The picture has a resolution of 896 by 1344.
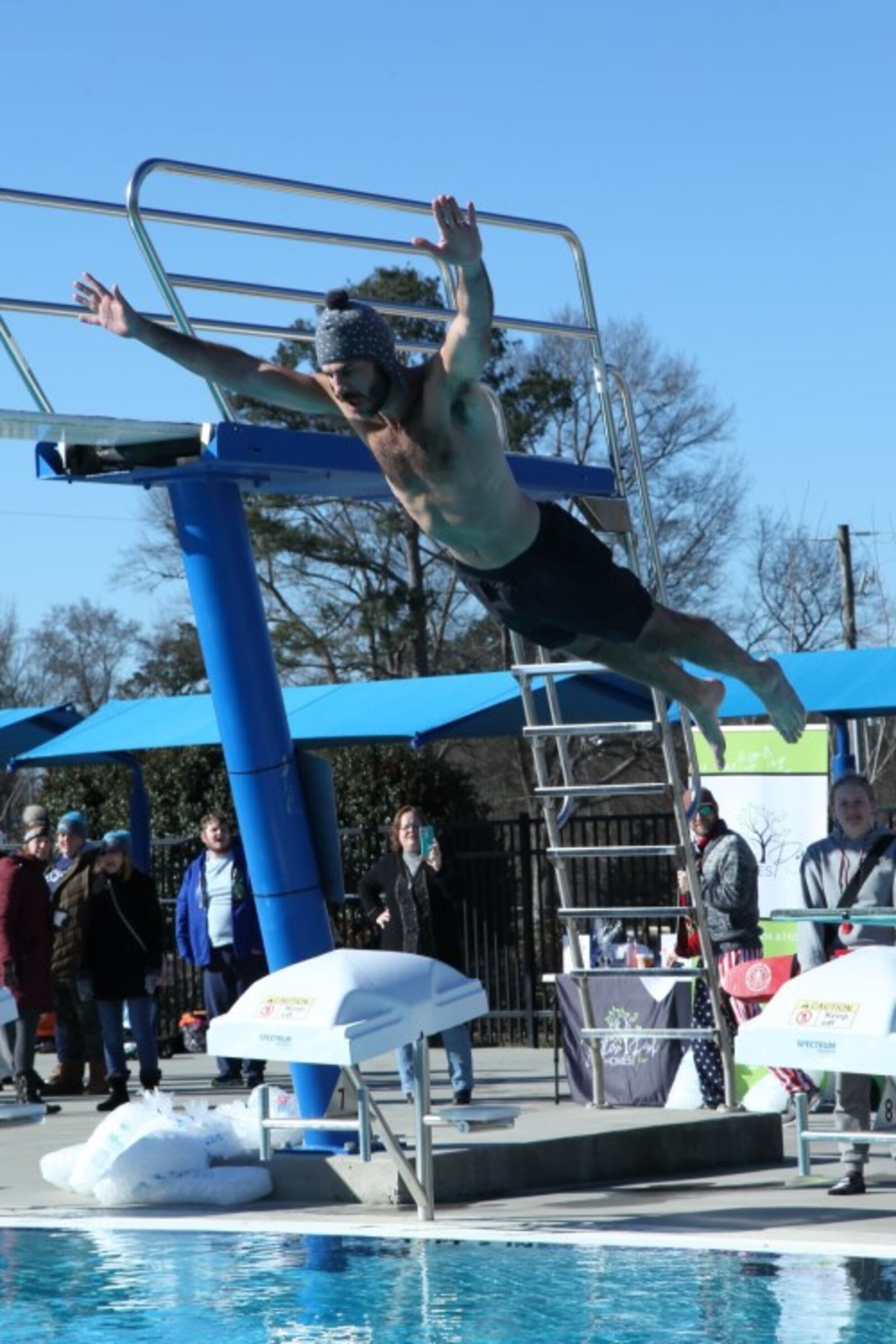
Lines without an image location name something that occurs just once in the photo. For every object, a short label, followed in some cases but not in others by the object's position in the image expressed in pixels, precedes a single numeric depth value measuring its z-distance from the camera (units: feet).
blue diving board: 31.71
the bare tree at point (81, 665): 221.66
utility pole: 133.28
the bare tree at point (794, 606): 139.85
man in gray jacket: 41.55
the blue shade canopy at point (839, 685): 48.57
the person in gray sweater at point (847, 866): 34.19
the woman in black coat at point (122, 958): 46.65
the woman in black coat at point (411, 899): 44.39
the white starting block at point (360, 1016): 29.50
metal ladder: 35.14
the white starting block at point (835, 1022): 27.89
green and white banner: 51.16
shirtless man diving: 20.06
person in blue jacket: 50.34
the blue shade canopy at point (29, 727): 64.69
